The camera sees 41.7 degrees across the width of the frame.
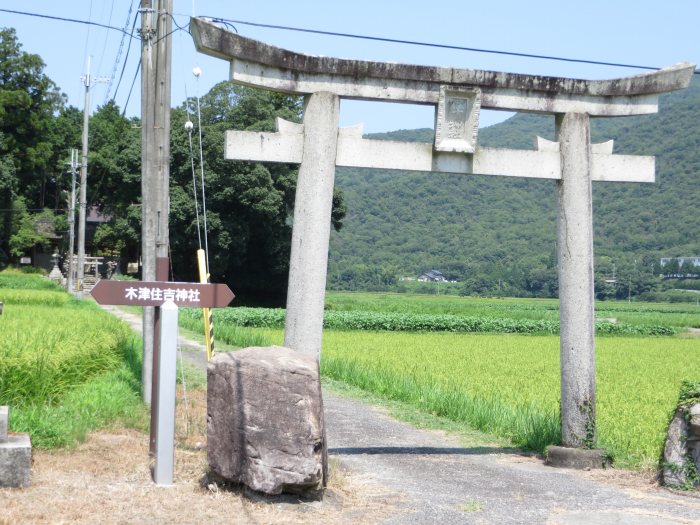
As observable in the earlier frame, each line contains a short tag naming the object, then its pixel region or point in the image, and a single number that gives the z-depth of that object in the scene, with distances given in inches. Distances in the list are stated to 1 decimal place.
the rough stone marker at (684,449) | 319.9
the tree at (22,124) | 2234.3
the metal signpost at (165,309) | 290.8
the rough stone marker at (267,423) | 272.4
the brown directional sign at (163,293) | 301.7
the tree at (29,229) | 2199.8
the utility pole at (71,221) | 1678.2
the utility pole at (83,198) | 1601.9
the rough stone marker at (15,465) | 275.0
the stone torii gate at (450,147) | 347.3
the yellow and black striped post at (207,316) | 482.3
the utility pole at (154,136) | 469.4
